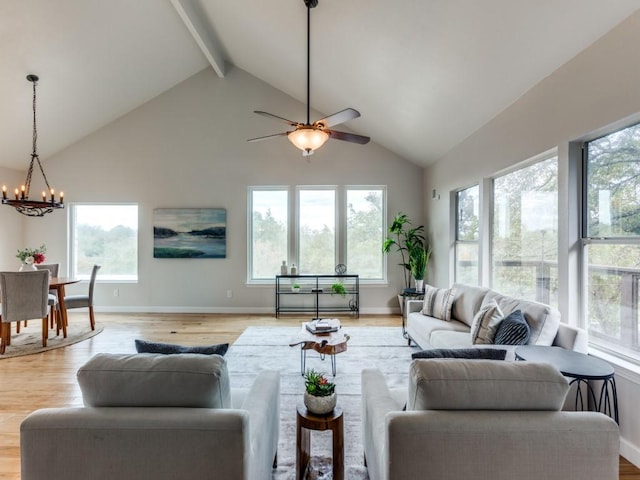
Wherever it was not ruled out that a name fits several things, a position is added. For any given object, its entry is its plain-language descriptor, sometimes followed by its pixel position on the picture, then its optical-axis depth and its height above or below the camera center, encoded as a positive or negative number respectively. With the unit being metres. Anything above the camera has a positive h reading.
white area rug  1.97 -1.31
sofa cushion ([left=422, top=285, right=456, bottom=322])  3.62 -0.69
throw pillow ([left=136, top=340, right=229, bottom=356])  1.52 -0.51
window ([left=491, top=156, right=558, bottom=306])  2.84 +0.11
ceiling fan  2.77 +1.00
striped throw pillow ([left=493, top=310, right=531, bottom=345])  2.29 -0.64
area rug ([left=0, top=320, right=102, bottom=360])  3.92 -1.30
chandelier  3.86 +0.50
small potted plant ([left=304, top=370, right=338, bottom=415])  1.53 -0.74
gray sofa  2.32 -0.69
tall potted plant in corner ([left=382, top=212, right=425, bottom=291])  5.60 +0.06
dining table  4.38 -0.80
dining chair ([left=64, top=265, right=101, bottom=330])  4.74 -0.85
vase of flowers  4.35 -0.21
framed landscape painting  5.85 +0.19
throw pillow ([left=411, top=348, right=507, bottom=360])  1.47 -0.51
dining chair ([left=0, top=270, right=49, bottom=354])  3.85 -0.68
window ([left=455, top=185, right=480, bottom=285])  4.20 +0.12
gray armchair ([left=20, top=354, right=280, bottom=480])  1.15 -0.68
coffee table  2.76 -0.87
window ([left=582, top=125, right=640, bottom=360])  2.08 +0.03
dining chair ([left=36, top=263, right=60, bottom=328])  4.41 -0.75
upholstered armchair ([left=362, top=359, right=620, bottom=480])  1.12 -0.66
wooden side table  1.50 -0.94
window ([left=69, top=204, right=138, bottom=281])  5.99 +0.07
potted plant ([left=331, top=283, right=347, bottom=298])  5.64 -0.79
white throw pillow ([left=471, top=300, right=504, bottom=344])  2.50 -0.65
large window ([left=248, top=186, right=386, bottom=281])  5.93 +0.26
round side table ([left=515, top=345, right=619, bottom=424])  1.78 -0.72
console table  5.84 -0.96
